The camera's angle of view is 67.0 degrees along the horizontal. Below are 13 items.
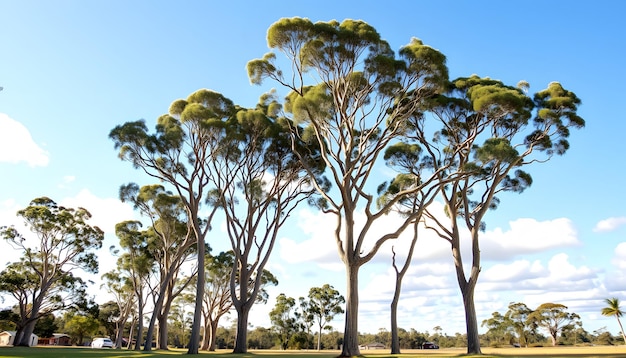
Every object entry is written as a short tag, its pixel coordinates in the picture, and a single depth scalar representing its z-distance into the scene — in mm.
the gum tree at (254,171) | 25062
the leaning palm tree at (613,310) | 53156
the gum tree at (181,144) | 25125
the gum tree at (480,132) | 21359
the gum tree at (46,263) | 36500
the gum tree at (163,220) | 32750
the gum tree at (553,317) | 61469
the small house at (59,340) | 71538
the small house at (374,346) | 74125
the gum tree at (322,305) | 57719
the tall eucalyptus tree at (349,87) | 19641
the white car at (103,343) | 49991
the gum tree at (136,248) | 38219
